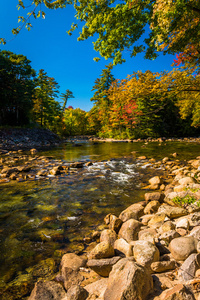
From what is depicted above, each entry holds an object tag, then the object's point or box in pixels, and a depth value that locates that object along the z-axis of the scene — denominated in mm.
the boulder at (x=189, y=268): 1728
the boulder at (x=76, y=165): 9172
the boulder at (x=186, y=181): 4843
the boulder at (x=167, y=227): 2681
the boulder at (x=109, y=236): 2803
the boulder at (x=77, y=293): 1731
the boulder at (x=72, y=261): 2305
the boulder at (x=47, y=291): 1850
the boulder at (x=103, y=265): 2108
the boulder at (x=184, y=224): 2545
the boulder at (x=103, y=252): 2309
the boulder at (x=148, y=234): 2498
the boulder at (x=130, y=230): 2826
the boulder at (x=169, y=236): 2404
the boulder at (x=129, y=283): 1473
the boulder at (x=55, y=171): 7629
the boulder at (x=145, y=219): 3326
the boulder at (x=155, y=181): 5723
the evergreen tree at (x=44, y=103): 30438
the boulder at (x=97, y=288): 1757
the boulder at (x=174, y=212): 3145
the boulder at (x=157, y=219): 3096
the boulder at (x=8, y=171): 7402
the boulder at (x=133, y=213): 3489
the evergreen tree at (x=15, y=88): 23572
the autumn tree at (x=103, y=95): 37125
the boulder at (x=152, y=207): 3709
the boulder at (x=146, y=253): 2029
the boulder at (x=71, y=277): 2072
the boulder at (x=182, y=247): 2039
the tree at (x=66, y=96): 52625
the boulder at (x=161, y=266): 1938
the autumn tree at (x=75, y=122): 47156
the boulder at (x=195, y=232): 2227
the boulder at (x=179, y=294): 1377
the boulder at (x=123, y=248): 2322
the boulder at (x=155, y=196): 4371
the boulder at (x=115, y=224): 3199
